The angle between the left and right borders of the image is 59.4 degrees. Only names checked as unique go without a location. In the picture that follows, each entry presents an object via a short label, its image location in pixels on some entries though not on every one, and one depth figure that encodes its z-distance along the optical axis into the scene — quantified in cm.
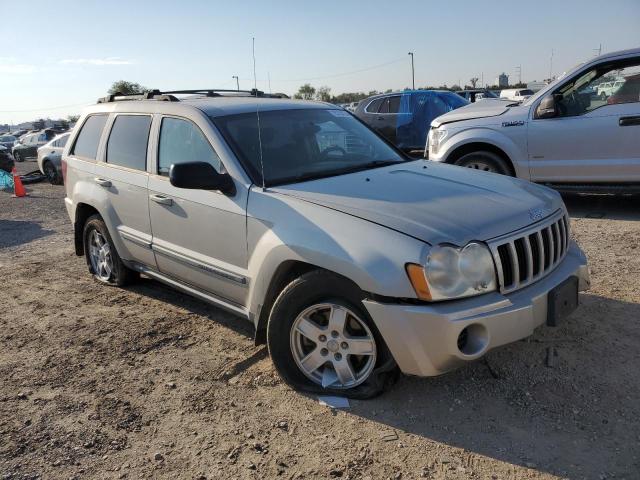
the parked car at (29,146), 2588
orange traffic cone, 1313
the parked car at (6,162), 1590
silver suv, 277
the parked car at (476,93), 1661
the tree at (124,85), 6006
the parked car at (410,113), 1280
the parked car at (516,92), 2478
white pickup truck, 653
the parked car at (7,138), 3938
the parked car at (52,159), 1552
